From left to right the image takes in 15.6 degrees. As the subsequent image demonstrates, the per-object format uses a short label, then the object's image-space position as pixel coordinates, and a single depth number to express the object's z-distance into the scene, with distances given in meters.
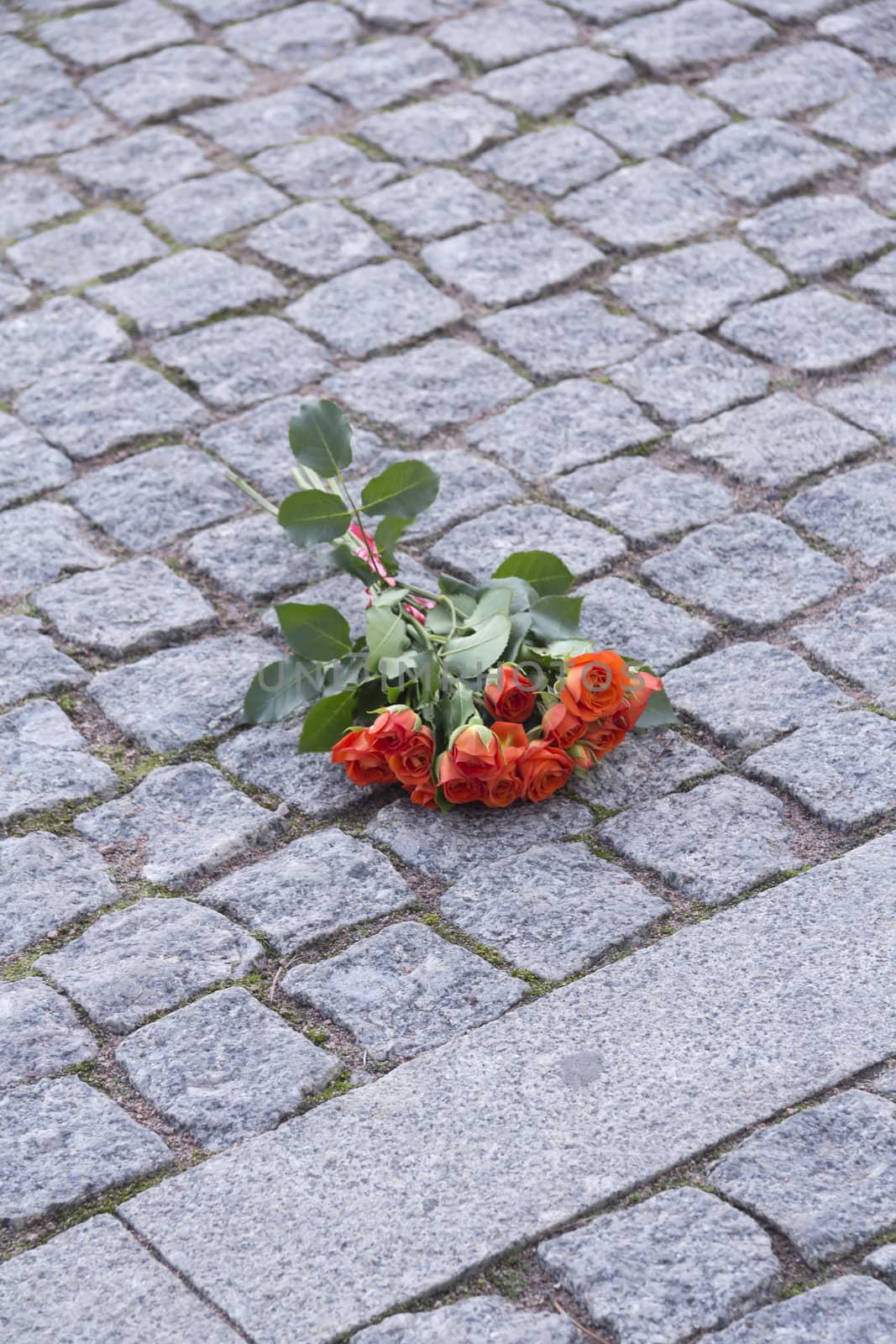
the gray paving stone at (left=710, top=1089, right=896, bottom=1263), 3.85
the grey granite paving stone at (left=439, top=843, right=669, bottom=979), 4.76
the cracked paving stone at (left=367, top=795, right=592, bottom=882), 5.14
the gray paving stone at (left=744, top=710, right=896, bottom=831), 5.17
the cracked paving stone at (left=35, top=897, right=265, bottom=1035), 4.67
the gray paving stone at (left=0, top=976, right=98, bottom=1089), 4.48
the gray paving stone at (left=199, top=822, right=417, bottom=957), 4.91
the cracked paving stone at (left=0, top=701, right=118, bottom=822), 5.45
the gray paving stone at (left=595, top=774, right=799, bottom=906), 4.98
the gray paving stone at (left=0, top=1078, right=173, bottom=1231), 4.10
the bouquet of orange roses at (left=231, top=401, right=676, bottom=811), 5.07
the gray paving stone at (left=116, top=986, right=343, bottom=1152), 4.31
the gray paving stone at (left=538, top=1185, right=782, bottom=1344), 3.69
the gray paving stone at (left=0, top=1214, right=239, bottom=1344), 3.75
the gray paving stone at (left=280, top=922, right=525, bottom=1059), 4.53
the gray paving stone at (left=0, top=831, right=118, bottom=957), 4.97
